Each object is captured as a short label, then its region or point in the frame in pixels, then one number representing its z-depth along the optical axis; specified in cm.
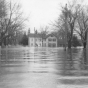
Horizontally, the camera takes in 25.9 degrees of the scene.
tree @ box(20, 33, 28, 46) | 12732
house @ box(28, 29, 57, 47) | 12267
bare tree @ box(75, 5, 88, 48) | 5185
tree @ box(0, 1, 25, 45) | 3525
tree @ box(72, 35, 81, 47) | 6848
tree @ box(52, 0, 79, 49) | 4975
